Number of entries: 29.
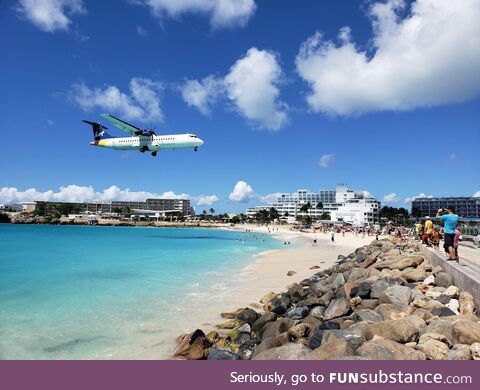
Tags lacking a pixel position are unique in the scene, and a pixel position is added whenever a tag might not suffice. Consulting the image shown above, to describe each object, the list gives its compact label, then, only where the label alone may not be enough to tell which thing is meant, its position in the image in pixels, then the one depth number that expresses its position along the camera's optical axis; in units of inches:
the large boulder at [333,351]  267.6
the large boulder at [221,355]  347.9
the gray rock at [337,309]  419.5
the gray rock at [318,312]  445.4
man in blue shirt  467.5
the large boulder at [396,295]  383.2
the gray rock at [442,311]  317.3
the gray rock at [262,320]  447.0
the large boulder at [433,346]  251.4
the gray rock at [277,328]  394.9
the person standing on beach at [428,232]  735.5
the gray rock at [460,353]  241.6
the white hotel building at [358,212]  5595.5
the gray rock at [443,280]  419.5
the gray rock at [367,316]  347.6
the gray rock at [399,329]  281.7
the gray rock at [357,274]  597.1
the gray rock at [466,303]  325.6
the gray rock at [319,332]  320.8
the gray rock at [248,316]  483.9
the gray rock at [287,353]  279.7
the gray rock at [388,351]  251.4
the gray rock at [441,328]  272.1
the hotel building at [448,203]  6769.7
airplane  1722.4
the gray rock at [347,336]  284.4
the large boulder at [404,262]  548.4
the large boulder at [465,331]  256.8
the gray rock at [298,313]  461.7
